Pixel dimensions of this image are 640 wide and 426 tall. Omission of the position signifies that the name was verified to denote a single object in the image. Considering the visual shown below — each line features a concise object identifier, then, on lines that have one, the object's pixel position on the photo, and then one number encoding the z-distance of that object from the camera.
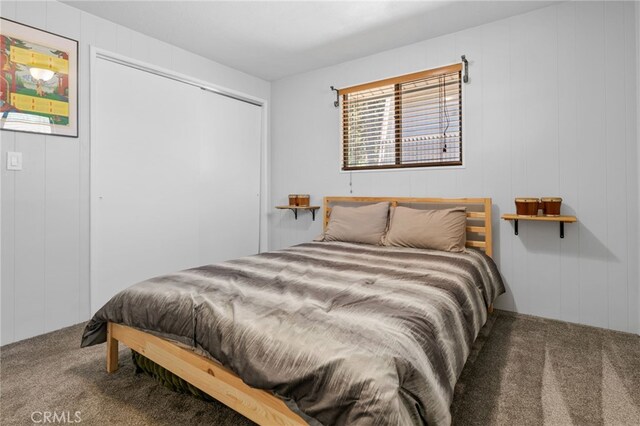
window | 3.08
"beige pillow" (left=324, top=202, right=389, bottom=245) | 3.04
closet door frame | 2.71
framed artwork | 2.30
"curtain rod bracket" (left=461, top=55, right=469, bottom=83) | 2.95
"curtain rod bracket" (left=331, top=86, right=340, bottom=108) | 3.74
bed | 1.03
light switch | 2.30
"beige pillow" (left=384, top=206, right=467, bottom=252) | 2.67
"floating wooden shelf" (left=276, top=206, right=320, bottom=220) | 3.78
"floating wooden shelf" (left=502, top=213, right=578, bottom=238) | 2.39
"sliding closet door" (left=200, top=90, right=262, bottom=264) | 3.66
